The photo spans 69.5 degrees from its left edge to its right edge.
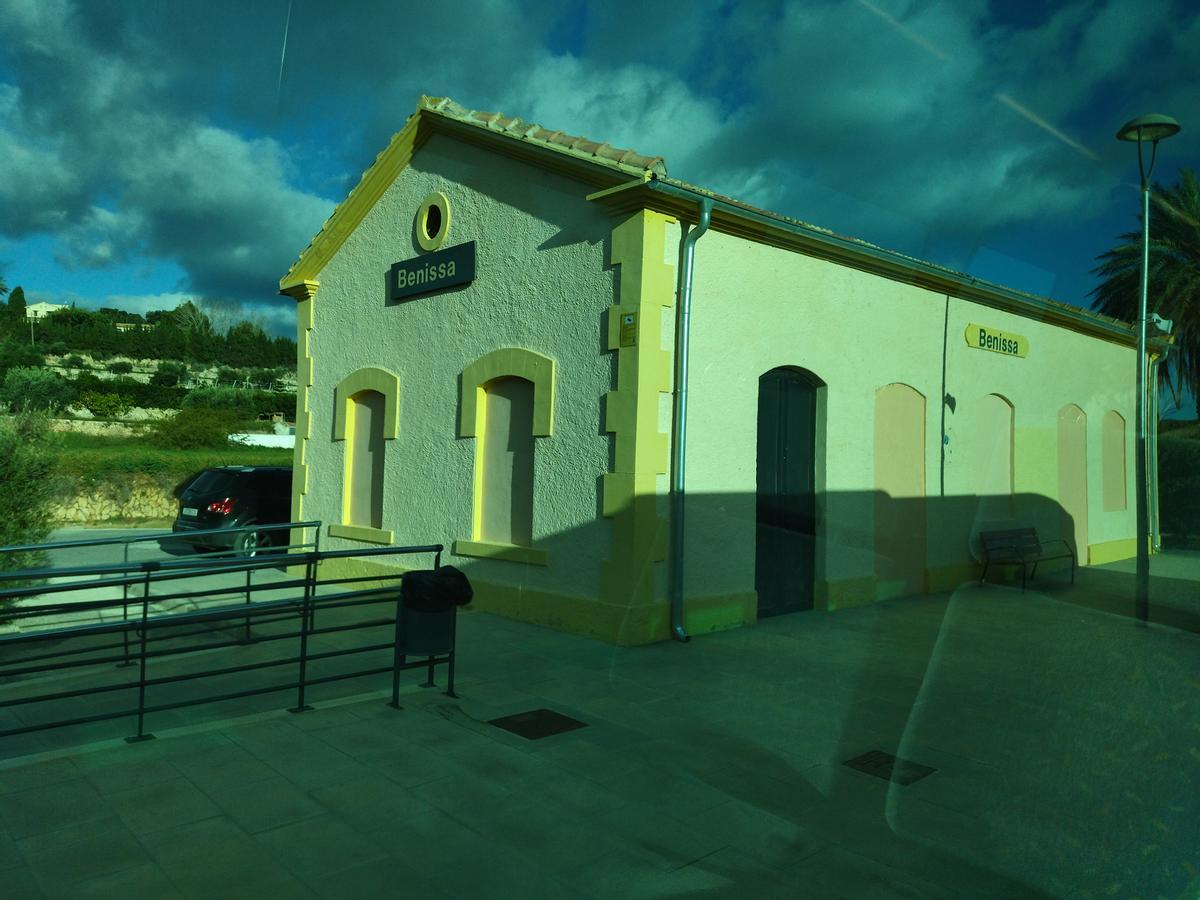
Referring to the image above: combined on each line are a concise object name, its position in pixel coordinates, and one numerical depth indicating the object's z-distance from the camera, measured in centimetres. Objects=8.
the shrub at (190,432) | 3425
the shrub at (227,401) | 4459
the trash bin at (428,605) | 575
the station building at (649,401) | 802
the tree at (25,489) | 924
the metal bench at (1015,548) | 1152
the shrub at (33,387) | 3553
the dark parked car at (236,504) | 1427
